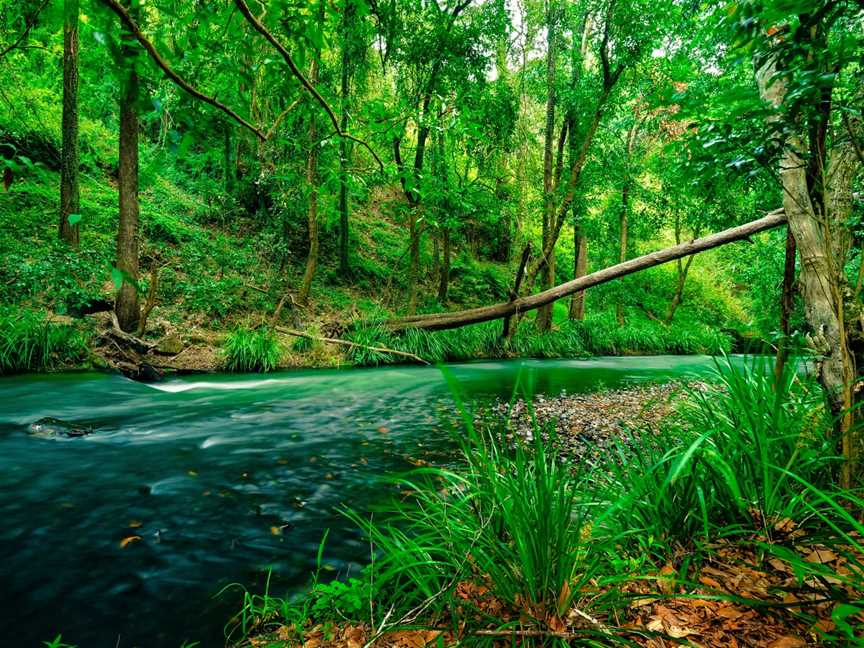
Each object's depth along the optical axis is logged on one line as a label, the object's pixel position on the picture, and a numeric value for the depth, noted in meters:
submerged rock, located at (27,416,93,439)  5.23
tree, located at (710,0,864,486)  1.98
